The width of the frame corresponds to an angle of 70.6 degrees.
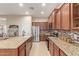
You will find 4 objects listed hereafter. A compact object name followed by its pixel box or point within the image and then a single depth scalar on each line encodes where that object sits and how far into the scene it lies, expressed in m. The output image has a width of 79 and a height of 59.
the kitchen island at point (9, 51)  1.14
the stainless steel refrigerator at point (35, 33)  4.96
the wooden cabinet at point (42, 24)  5.44
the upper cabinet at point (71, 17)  1.38
